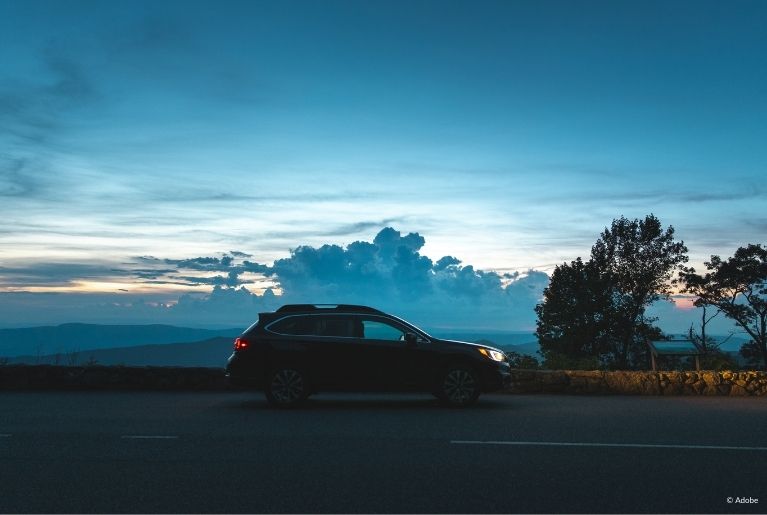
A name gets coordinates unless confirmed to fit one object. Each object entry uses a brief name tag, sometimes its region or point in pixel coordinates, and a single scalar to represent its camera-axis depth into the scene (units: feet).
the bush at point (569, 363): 70.44
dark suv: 45.16
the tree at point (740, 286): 178.40
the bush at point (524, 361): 69.15
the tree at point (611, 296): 184.65
